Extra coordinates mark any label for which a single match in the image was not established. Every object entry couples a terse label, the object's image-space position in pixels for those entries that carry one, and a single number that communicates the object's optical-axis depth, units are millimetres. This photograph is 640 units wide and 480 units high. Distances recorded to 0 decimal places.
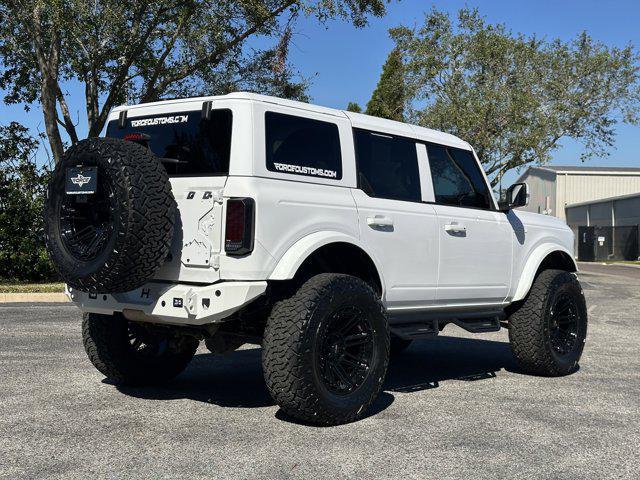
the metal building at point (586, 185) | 63688
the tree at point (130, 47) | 16172
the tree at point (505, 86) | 27438
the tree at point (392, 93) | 31250
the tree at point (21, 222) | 17859
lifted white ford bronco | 4848
